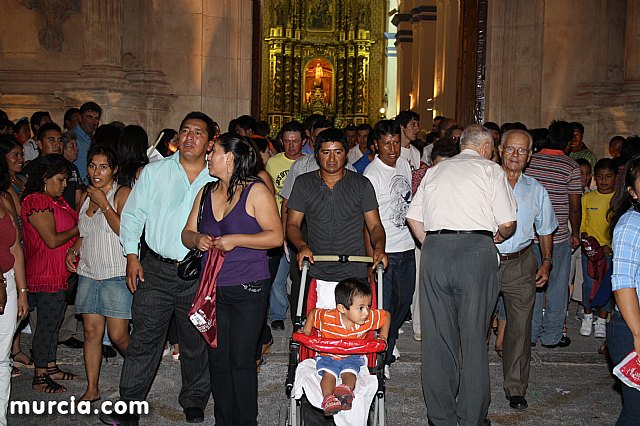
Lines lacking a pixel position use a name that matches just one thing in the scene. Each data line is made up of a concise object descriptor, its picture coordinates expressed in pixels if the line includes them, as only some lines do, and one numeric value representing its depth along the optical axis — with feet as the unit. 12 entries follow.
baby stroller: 17.67
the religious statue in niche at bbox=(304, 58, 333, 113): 124.98
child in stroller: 18.06
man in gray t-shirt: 22.09
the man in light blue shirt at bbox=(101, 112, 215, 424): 20.16
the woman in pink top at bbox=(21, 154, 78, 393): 23.59
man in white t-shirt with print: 25.20
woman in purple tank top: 18.65
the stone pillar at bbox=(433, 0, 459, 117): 72.23
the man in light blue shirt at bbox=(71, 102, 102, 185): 37.37
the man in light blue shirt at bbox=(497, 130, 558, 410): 22.68
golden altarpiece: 122.72
